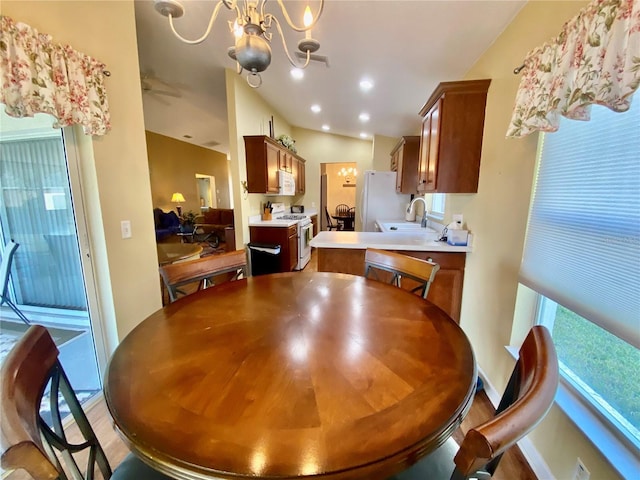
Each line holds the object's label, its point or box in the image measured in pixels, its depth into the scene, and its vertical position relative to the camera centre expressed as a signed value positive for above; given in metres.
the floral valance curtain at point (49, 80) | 1.23 +0.59
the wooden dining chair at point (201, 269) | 1.51 -0.45
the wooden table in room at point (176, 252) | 2.98 -0.70
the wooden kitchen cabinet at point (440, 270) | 2.34 -0.64
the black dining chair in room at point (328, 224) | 7.57 -0.77
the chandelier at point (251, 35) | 1.23 +0.78
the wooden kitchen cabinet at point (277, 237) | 4.19 -0.64
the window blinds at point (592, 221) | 0.95 -0.09
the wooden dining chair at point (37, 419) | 0.44 -0.47
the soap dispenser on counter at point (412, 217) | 4.60 -0.33
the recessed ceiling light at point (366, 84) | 3.03 +1.31
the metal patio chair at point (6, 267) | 1.66 -0.46
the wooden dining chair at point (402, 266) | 1.52 -0.42
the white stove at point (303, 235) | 4.84 -0.75
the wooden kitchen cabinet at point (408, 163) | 3.99 +0.52
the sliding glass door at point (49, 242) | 1.63 -0.32
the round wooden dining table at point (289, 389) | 0.56 -0.52
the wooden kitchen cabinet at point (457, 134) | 2.08 +0.52
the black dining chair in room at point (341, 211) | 8.34 -0.53
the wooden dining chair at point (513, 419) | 0.46 -0.41
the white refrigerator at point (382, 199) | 5.06 -0.03
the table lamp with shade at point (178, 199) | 7.35 -0.12
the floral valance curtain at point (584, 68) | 0.86 +0.50
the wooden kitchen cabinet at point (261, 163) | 3.96 +0.50
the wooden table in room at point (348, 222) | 7.59 -0.72
